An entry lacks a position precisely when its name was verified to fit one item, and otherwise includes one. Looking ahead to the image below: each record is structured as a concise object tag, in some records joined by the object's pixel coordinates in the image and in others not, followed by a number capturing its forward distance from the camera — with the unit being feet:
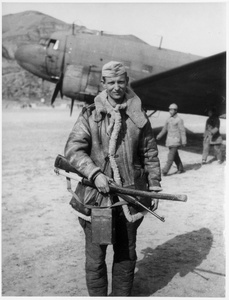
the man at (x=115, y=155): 8.89
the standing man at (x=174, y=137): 26.32
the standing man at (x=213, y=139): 30.22
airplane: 37.78
